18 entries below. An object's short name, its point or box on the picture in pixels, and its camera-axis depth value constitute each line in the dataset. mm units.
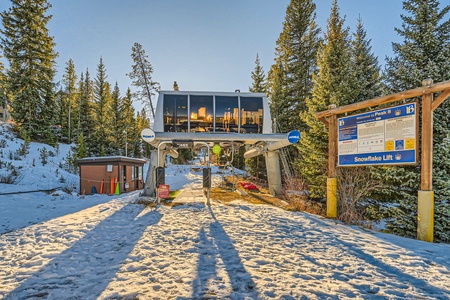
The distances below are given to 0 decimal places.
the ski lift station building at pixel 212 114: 10656
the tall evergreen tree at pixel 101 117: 30406
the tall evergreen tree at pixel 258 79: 28484
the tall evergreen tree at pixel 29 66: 20797
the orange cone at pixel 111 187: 13500
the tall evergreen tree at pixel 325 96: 10930
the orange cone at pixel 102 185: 13377
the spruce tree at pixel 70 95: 33719
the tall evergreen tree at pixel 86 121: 30203
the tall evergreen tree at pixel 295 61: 18391
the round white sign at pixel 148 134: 8336
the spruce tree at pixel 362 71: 11320
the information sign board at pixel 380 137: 5562
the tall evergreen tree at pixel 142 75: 27484
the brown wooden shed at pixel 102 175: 13477
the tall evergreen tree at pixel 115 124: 30922
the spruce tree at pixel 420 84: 6504
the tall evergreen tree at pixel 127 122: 31566
